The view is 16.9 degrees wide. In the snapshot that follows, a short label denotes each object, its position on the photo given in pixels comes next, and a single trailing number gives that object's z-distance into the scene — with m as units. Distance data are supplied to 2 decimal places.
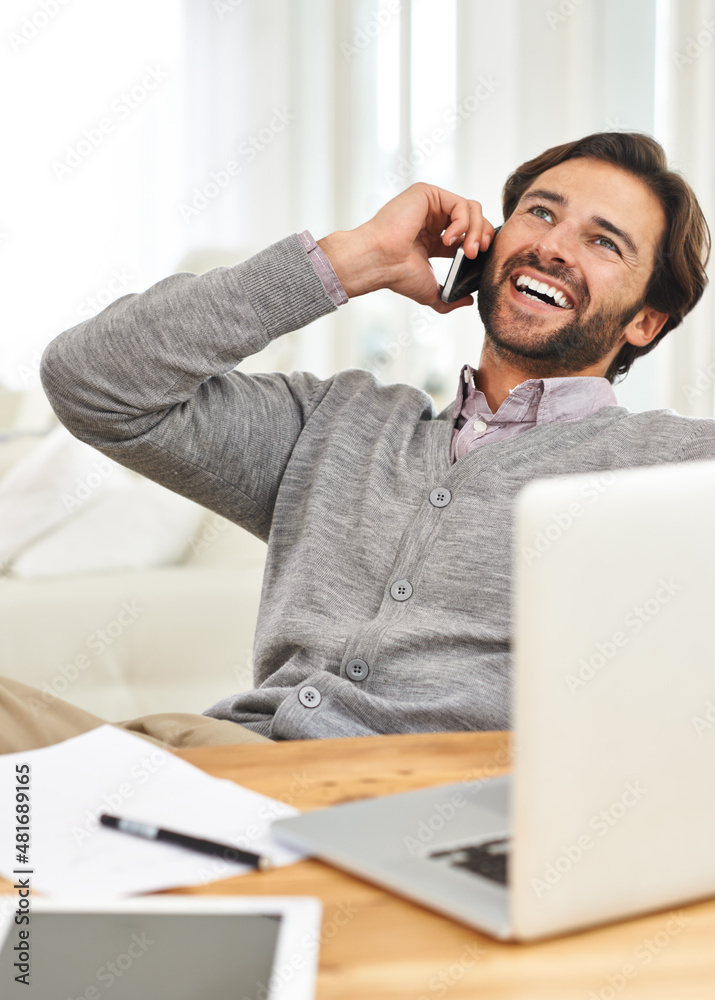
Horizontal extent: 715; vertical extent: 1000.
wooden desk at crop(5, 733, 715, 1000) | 0.99
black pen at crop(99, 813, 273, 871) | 1.27
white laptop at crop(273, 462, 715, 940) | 1.00
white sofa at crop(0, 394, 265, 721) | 2.29
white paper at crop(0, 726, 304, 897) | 1.25
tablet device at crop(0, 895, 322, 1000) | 0.98
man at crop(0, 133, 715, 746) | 1.80
